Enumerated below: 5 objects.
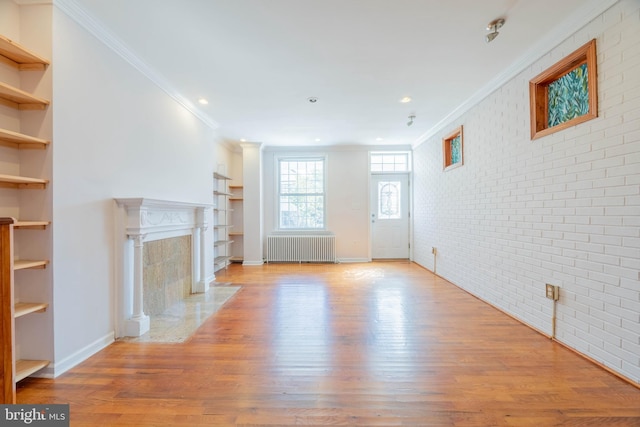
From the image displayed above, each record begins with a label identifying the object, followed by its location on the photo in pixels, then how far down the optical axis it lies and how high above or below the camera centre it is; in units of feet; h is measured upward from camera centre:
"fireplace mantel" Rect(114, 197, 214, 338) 8.11 -1.34
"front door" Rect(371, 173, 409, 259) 21.21 -0.26
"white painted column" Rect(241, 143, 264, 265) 19.49 +0.97
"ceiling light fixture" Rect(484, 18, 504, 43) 7.14 +5.05
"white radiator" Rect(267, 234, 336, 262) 20.36 -2.59
